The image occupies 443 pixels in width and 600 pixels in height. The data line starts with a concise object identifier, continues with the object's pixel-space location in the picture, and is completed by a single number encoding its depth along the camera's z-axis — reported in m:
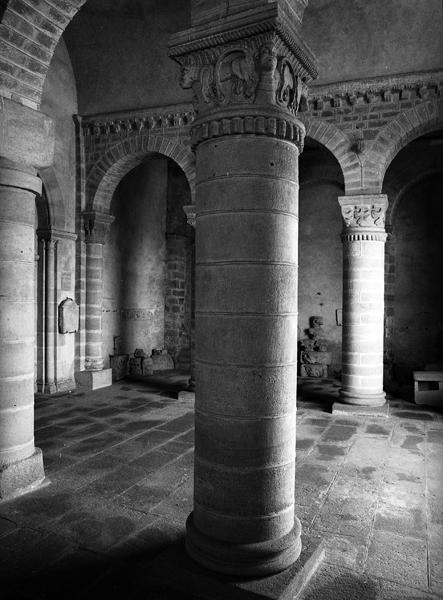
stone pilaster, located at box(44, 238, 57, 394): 8.29
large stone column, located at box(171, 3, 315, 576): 2.56
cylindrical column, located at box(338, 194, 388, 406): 7.32
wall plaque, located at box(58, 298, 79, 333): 8.39
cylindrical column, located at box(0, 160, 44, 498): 3.90
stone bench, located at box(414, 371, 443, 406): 7.81
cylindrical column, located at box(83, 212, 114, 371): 8.84
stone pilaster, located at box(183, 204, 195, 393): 7.76
